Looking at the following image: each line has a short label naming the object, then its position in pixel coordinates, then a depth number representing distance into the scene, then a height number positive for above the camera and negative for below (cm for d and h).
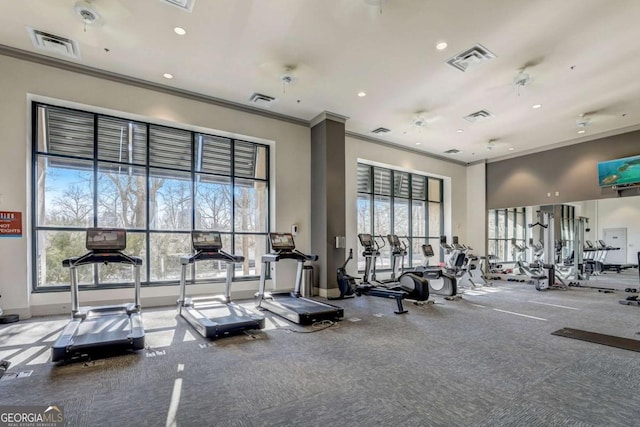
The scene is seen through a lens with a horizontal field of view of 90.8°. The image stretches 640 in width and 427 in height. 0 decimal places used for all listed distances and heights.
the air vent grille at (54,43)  466 +267
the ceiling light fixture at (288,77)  562 +256
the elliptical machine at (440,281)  722 -153
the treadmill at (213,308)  432 -150
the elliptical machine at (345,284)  698 -152
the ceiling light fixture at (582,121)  756 +235
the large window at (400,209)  980 +24
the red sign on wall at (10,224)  491 -12
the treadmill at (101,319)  344 -141
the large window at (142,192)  554 +49
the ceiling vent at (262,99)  666 +252
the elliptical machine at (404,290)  608 -148
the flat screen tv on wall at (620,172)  809 +117
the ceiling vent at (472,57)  500 +262
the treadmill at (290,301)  500 -155
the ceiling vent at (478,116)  744 +243
